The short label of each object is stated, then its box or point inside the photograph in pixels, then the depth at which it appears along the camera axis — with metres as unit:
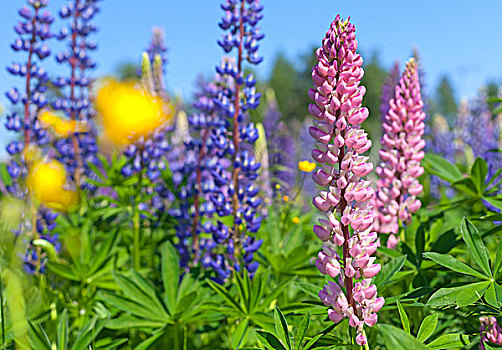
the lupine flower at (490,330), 1.16
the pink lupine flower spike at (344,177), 1.27
